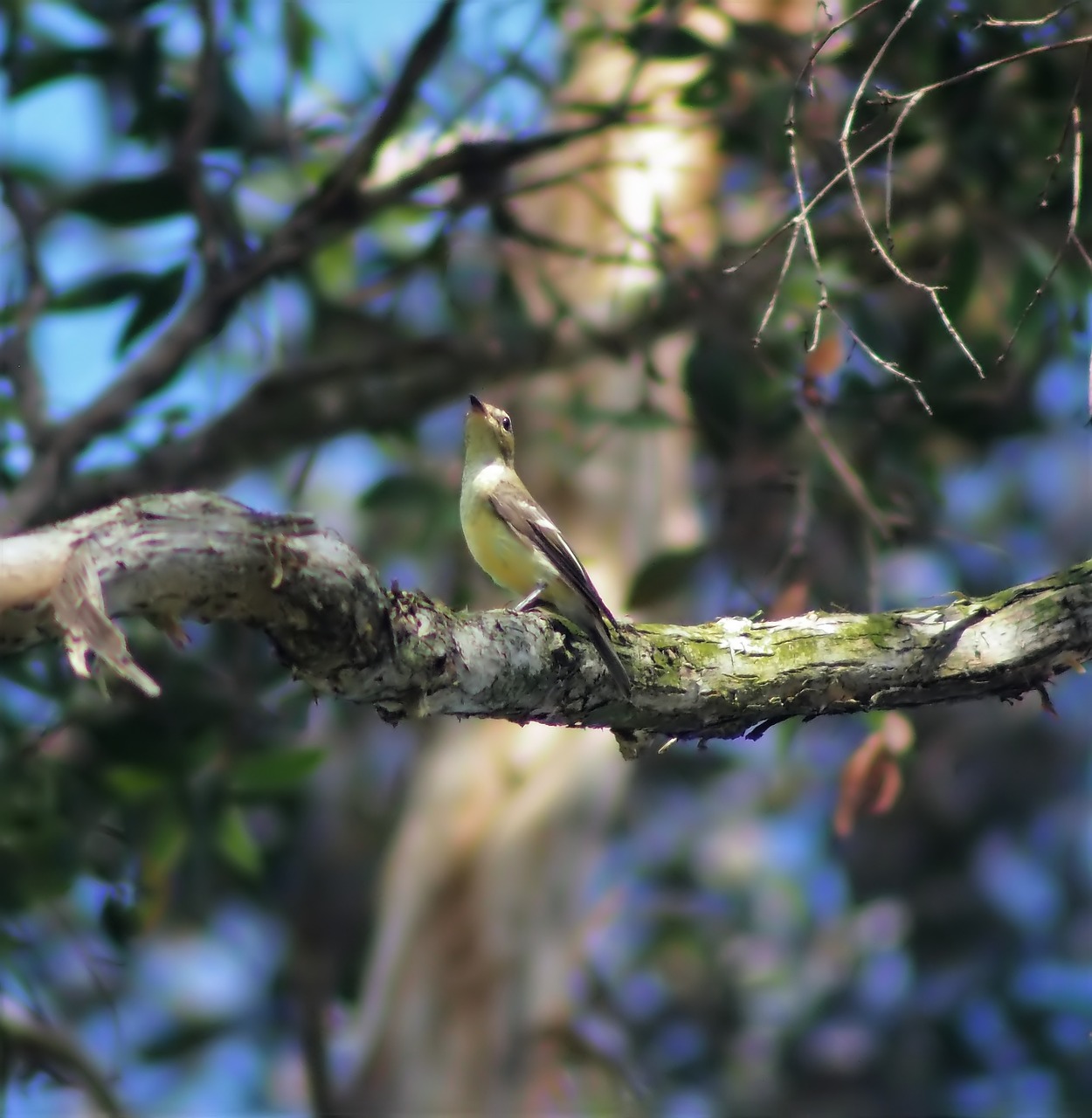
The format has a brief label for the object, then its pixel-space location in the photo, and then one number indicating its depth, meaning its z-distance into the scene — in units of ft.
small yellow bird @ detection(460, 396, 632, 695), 26.63
